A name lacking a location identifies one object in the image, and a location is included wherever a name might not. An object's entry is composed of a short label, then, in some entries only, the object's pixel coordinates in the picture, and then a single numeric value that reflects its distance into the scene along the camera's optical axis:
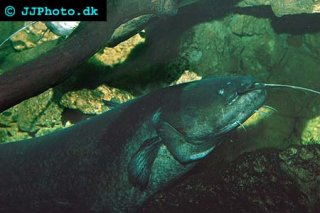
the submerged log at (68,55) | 1.92
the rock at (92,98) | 3.27
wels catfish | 2.27
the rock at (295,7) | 2.74
